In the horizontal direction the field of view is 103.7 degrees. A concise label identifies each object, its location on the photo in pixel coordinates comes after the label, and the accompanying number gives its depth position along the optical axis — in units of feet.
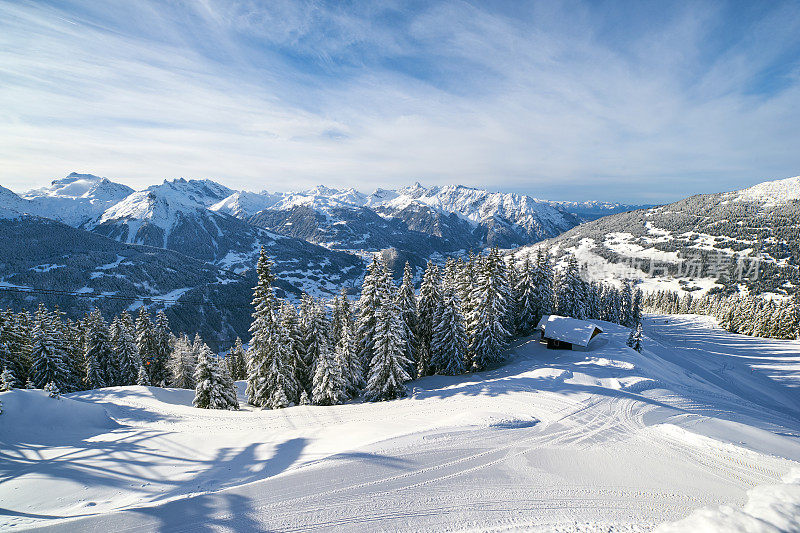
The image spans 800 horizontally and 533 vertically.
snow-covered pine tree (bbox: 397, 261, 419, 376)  105.40
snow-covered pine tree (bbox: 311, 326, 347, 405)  81.25
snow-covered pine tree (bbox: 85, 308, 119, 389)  116.47
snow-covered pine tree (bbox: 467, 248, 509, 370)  107.34
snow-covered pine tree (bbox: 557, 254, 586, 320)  159.22
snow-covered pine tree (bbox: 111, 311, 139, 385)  122.31
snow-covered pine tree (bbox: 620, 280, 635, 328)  260.42
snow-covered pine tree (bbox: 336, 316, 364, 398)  89.49
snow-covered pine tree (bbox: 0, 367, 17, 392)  70.03
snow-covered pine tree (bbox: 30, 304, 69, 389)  102.78
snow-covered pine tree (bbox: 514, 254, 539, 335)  142.17
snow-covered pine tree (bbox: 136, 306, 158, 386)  125.26
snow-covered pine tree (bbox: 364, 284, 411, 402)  84.02
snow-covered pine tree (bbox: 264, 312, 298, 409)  87.58
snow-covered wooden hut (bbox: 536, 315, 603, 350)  117.70
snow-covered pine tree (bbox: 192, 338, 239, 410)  85.15
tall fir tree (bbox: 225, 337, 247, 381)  142.31
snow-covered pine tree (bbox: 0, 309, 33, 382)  97.30
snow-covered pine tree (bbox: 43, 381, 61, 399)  58.47
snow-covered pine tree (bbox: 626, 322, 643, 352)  127.03
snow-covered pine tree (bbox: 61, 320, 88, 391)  111.96
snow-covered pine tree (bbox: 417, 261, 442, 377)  112.98
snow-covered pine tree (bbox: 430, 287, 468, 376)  104.27
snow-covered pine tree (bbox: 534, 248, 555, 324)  146.13
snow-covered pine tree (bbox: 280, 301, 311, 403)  91.91
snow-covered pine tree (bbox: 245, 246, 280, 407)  87.76
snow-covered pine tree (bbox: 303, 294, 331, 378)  96.78
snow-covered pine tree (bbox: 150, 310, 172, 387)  128.98
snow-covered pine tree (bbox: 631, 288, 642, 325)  269.03
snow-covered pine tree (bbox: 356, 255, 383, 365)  97.09
